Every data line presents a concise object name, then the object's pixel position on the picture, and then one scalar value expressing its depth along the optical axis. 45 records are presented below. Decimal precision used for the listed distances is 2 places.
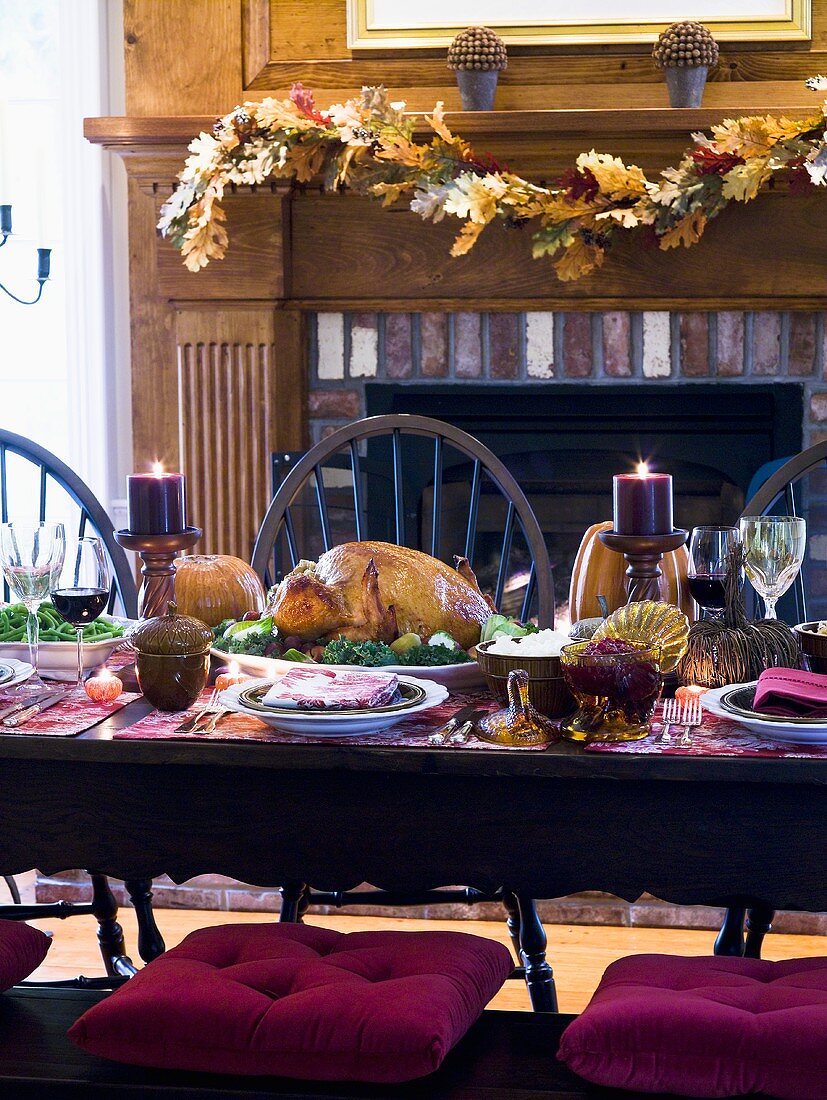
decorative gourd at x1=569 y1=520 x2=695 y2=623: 3.82
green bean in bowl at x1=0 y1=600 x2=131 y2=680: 3.73
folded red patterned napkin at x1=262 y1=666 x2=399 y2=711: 3.35
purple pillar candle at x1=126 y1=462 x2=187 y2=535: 3.79
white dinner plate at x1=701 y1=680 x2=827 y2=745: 3.26
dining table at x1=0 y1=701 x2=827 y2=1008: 3.25
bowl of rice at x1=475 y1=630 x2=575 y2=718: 3.40
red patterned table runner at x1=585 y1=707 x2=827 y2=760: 3.26
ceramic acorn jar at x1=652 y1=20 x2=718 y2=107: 5.23
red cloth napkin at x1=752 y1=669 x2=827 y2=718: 3.31
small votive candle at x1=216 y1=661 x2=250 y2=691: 3.57
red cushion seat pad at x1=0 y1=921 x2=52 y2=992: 3.43
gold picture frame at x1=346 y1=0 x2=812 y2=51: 5.40
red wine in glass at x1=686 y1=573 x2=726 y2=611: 3.64
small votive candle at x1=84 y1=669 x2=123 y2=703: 3.54
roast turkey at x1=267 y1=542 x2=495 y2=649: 3.63
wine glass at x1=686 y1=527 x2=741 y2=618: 3.64
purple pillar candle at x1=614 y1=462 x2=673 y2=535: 3.61
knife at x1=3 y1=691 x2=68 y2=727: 3.44
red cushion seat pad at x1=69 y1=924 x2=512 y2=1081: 3.17
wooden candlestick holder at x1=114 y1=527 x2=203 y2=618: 3.78
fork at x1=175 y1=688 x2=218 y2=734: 3.38
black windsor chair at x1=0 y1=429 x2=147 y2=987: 4.10
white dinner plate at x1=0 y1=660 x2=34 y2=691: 3.55
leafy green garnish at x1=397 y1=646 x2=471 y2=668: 3.59
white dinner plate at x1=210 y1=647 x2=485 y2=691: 3.57
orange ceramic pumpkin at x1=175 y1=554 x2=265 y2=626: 3.88
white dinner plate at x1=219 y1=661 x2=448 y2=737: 3.32
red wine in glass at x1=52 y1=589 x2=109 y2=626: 3.59
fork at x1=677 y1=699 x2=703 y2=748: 3.32
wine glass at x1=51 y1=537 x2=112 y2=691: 3.59
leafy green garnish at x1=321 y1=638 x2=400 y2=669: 3.58
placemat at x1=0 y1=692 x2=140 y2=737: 3.40
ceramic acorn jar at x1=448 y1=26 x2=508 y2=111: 5.29
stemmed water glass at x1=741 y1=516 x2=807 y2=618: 3.64
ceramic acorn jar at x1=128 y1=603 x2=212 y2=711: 3.46
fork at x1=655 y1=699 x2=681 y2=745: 3.33
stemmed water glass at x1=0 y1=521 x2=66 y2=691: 3.64
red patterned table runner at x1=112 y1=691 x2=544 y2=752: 3.32
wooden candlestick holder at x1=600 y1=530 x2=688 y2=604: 3.61
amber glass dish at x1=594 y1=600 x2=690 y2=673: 3.47
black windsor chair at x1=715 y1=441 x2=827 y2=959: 3.75
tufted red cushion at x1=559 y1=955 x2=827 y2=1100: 3.13
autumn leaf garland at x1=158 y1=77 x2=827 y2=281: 5.12
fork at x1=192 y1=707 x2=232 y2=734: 3.38
